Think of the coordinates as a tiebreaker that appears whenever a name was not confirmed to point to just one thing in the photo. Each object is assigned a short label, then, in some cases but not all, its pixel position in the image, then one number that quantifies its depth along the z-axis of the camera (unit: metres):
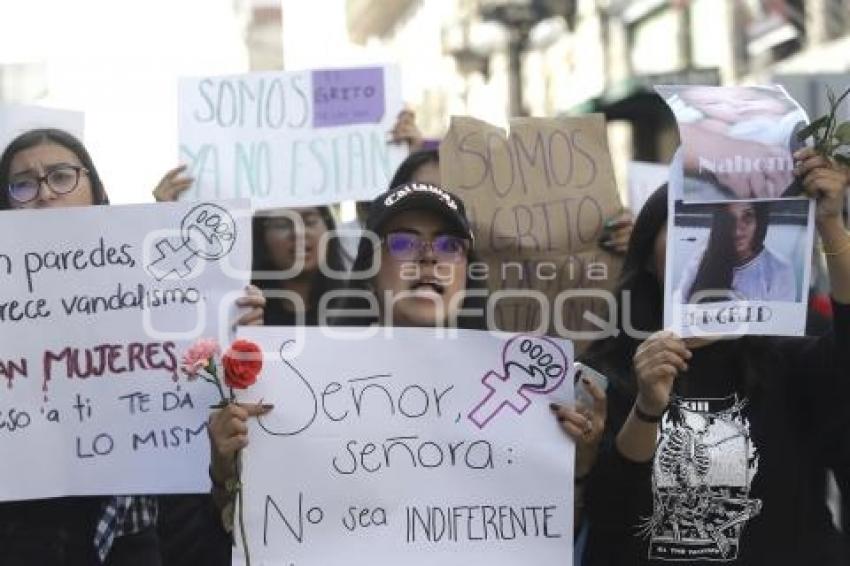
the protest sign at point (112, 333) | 2.82
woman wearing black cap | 2.88
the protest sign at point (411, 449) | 2.66
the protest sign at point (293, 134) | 4.34
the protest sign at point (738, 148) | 2.73
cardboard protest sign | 3.77
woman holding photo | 2.69
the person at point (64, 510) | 2.73
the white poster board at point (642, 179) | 4.95
